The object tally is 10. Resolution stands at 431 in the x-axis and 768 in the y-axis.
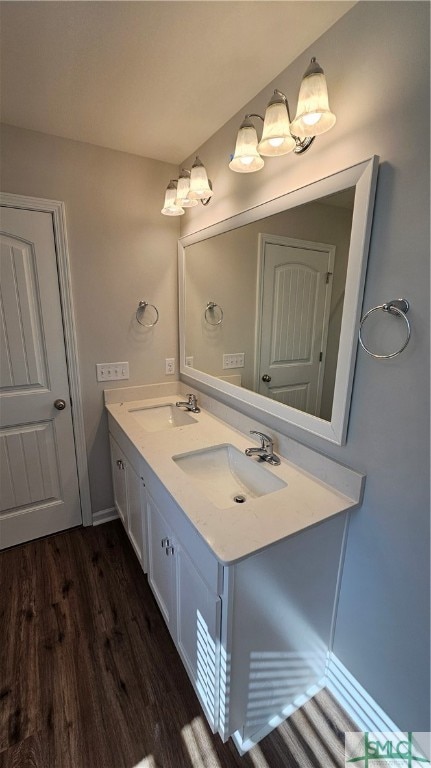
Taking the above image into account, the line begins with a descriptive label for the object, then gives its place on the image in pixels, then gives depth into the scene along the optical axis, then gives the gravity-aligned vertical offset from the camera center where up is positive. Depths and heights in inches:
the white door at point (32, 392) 68.0 -19.1
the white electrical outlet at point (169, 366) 89.4 -15.1
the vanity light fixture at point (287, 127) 36.5 +23.2
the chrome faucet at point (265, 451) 53.0 -23.2
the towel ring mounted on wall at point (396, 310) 34.8 +0.5
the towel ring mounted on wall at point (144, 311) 81.7 -0.3
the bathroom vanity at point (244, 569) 37.2 -32.9
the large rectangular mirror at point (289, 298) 40.4 +2.5
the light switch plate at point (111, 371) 80.4 -15.3
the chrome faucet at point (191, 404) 78.2 -22.9
